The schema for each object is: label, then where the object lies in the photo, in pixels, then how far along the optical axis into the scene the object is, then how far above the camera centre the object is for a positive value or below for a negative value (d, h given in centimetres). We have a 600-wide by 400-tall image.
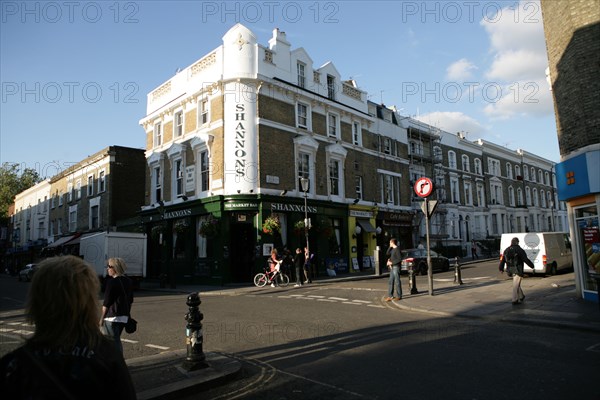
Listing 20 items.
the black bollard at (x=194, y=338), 561 -113
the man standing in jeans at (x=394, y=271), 1277 -71
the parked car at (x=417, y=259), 2388 -66
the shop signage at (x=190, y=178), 2510 +462
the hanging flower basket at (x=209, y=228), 2195 +138
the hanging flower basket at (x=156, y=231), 2550 +155
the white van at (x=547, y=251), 1792 -35
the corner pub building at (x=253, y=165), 2305 +541
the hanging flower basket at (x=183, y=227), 2444 +165
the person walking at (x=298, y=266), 2014 -72
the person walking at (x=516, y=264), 1077 -52
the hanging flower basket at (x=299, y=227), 2395 +137
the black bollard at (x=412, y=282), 1381 -115
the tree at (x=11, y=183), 6328 +1180
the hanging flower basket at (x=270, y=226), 2212 +137
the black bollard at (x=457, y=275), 1599 -114
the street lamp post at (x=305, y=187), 2159 +330
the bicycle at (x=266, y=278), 2008 -124
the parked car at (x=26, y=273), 3152 -96
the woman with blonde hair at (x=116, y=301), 554 -58
